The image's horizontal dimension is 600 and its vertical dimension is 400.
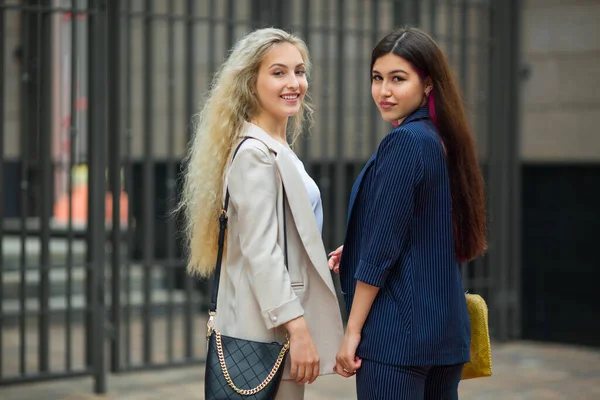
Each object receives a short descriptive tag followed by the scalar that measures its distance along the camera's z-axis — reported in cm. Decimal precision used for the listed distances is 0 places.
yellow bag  530
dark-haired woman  482
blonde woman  496
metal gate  1076
